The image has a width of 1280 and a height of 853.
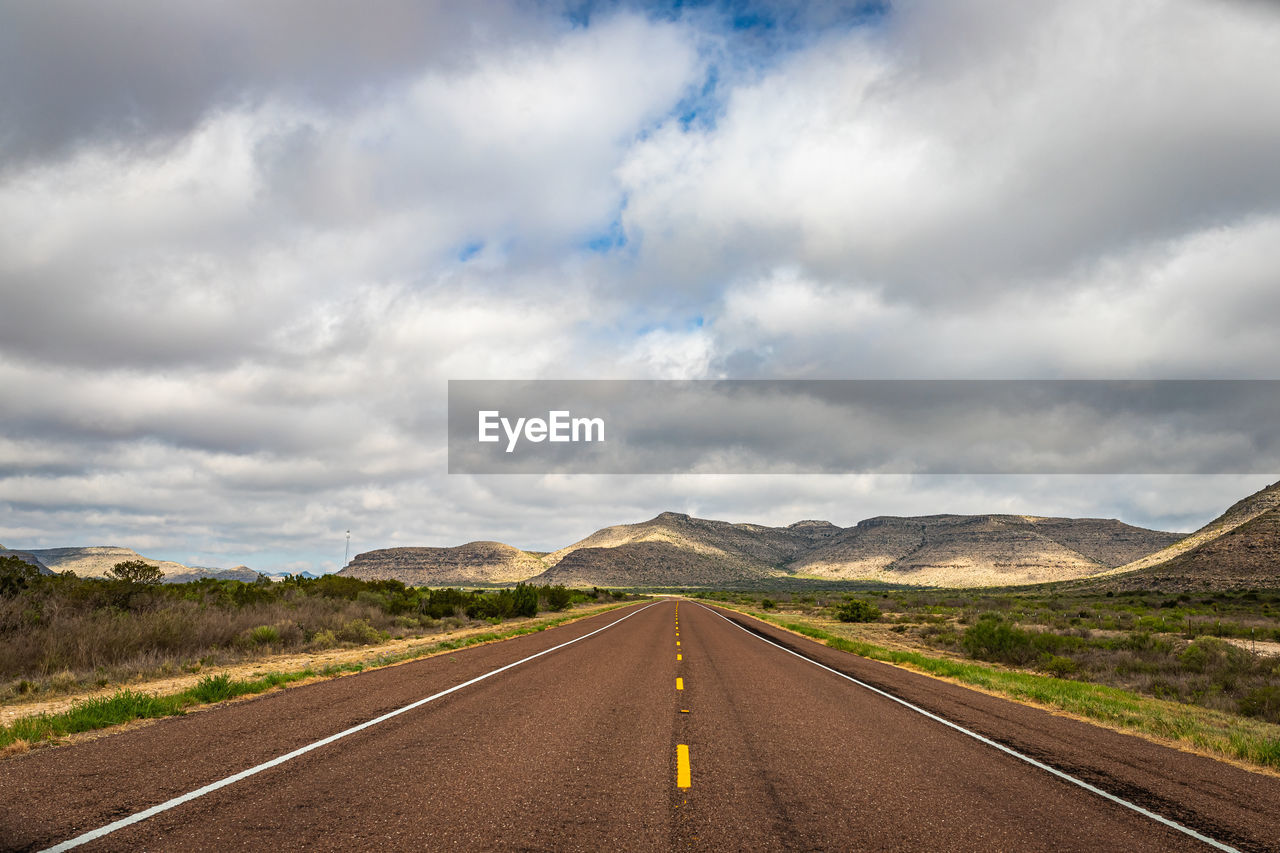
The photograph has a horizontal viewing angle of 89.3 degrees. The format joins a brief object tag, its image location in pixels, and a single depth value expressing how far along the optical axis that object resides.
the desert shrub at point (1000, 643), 23.98
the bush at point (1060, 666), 20.70
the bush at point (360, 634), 23.16
